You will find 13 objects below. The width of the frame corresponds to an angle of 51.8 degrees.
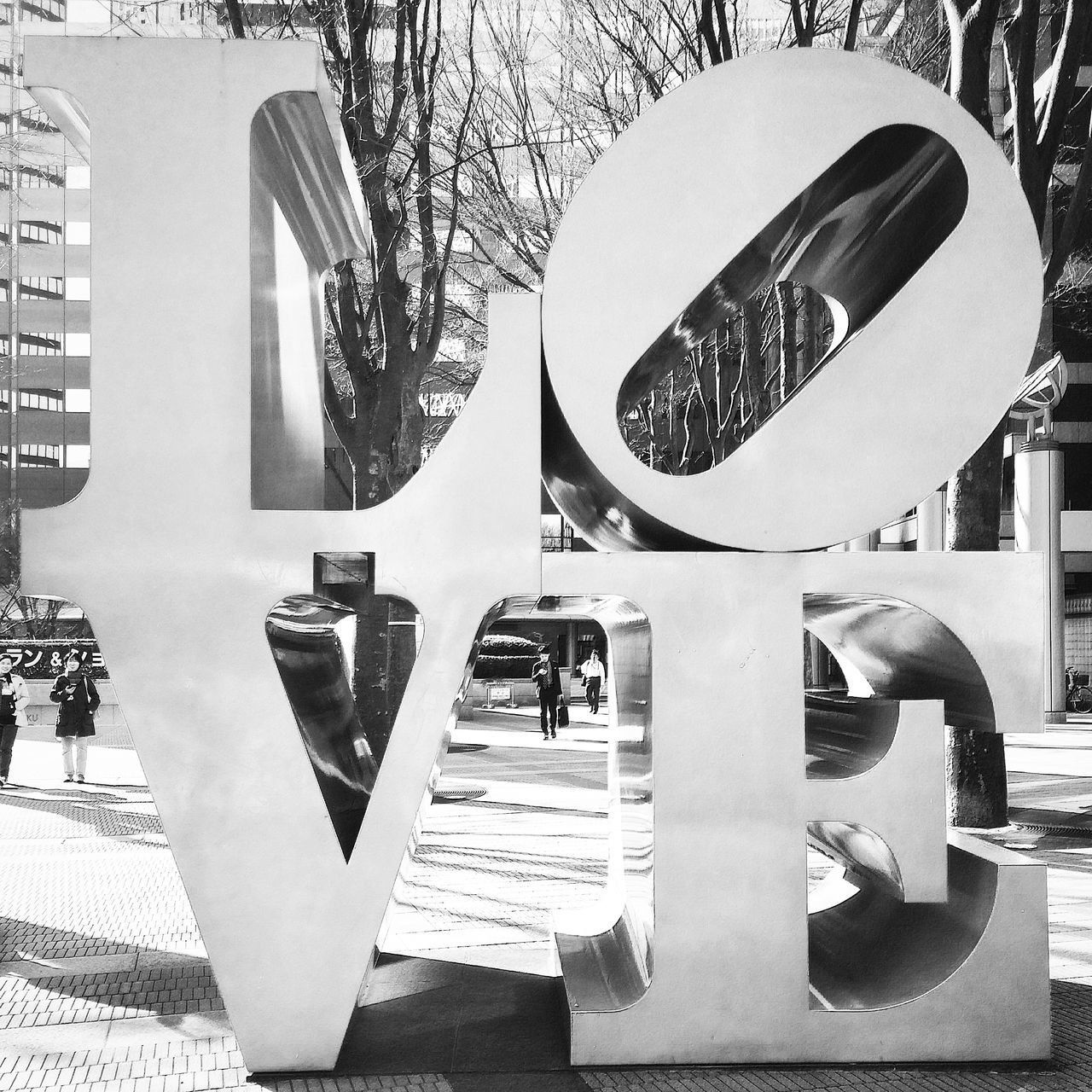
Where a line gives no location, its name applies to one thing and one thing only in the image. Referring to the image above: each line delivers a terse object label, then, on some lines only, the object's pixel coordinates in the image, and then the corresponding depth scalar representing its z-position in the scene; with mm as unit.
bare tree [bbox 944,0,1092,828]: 9922
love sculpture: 4613
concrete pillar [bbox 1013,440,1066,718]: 25875
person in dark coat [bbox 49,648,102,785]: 14375
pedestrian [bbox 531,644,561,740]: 20578
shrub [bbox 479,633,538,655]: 30875
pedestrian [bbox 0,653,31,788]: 14297
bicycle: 28656
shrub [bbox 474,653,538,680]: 30266
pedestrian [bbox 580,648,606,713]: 26453
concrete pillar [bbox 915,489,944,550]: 27875
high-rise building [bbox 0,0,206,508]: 49469
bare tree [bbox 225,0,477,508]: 10781
